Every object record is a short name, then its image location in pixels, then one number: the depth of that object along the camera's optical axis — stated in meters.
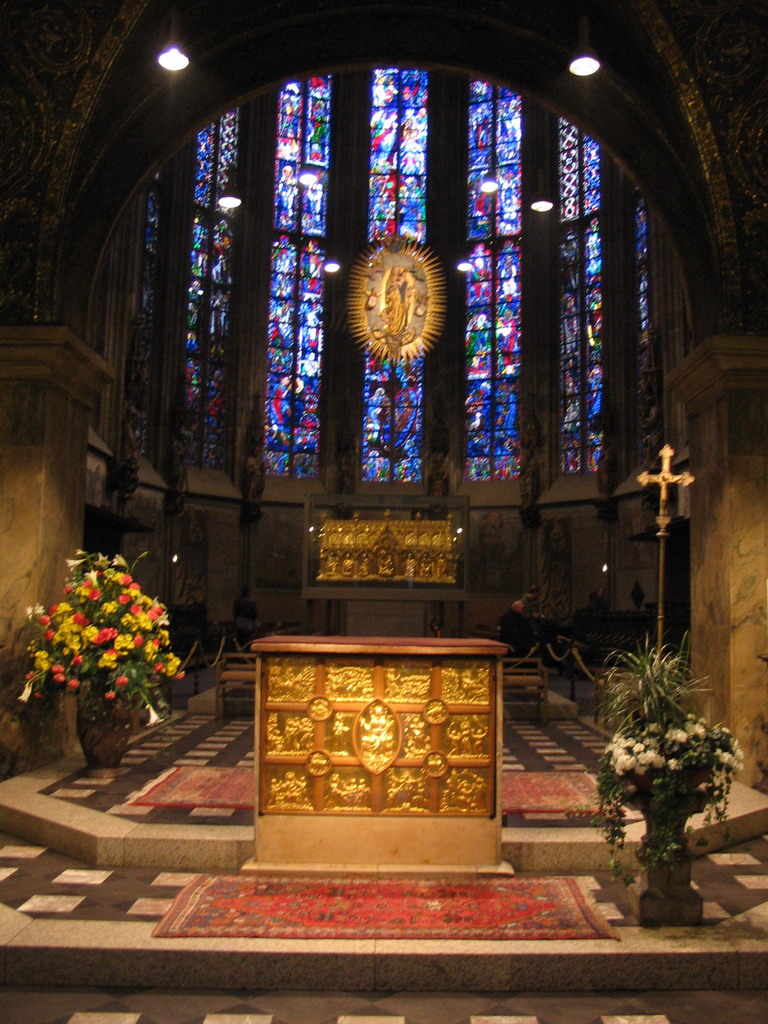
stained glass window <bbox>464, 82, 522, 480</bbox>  23.44
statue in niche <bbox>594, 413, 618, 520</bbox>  20.42
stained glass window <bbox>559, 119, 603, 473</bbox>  21.91
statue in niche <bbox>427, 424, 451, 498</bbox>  23.17
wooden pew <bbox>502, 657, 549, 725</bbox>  11.08
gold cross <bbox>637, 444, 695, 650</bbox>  7.70
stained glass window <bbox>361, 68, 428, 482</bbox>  23.88
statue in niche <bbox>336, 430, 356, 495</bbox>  23.30
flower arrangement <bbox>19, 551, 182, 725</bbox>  7.26
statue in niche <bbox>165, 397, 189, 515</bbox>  20.31
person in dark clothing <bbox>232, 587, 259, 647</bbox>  15.47
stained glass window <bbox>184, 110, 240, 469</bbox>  21.92
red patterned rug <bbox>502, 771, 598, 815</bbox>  6.54
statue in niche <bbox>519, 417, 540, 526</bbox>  22.20
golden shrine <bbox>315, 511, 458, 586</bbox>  13.80
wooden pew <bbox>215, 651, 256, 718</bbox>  11.34
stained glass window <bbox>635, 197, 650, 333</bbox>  20.44
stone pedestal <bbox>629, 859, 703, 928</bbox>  4.58
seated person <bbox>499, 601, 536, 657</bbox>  13.02
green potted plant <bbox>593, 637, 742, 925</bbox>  4.52
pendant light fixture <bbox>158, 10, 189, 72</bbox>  7.56
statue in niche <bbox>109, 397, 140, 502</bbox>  17.28
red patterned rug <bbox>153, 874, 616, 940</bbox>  4.41
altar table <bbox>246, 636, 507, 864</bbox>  5.36
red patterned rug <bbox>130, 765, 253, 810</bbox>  6.62
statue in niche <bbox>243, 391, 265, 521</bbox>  22.20
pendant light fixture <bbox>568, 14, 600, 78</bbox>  7.94
